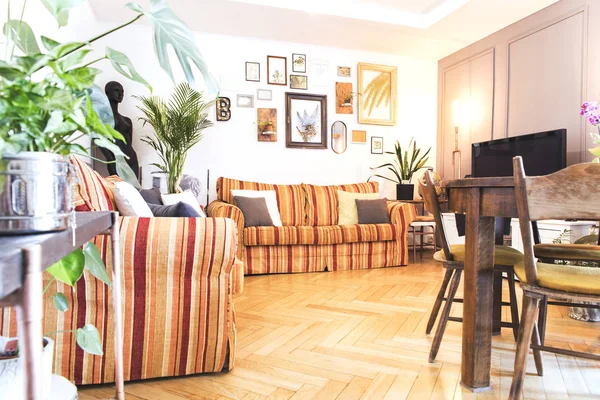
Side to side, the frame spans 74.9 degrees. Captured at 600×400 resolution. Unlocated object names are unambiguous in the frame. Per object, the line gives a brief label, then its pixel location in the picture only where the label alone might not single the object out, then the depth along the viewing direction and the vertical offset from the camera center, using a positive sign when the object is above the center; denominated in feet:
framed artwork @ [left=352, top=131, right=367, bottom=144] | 16.88 +2.19
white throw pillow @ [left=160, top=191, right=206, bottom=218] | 10.53 -0.29
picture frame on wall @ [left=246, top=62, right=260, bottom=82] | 15.55 +4.60
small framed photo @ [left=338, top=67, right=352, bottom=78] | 16.69 +4.96
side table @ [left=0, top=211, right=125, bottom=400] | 1.22 -0.33
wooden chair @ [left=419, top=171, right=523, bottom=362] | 5.70 -1.10
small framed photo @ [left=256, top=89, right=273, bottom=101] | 15.67 +3.74
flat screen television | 11.37 +1.15
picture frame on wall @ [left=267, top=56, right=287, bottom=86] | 15.79 +4.74
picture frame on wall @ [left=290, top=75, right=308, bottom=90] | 16.07 +4.37
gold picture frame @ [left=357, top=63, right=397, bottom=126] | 16.94 +4.13
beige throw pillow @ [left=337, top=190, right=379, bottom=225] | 14.48 -0.65
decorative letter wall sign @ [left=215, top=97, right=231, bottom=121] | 15.23 +3.06
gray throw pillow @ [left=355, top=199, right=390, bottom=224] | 13.97 -0.87
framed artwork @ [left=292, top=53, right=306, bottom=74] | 16.11 +5.16
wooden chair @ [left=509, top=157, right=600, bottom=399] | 3.73 -0.36
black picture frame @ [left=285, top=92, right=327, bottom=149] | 15.98 +2.85
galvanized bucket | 1.99 -0.04
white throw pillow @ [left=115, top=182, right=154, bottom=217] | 6.15 -0.25
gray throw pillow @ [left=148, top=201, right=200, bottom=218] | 6.39 -0.39
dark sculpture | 12.88 +2.17
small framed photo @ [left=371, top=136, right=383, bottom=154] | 17.16 +1.89
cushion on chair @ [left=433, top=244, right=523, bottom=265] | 5.72 -1.02
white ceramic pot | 2.29 -1.14
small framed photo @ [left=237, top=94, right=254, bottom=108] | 15.48 +3.45
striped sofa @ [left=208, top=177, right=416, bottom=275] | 12.26 -1.59
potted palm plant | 13.26 +2.13
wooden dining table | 4.93 -1.29
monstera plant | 2.00 +0.51
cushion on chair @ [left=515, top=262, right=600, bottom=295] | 3.99 -0.97
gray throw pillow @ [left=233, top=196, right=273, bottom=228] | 12.70 -0.75
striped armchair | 4.94 -1.51
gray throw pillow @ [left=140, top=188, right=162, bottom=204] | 9.53 -0.21
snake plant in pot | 16.31 +0.93
